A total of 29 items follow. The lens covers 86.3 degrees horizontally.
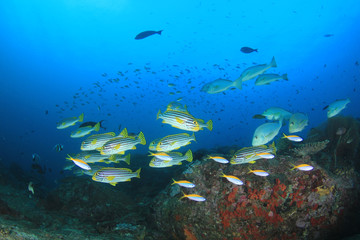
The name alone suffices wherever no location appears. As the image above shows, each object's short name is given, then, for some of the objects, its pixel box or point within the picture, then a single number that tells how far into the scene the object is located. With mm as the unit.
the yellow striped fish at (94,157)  5309
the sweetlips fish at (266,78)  6039
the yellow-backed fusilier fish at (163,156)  3951
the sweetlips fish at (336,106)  5648
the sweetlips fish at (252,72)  5715
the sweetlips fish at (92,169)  6303
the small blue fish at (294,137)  4062
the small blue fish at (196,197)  3860
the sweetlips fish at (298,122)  5082
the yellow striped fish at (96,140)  4527
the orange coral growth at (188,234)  4363
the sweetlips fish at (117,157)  5090
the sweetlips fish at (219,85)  6012
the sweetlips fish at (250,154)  3871
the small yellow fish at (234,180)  3760
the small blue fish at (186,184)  3964
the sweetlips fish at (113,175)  4035
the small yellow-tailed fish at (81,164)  3649
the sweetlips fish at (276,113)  5828
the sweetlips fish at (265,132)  4176
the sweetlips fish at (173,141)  4016
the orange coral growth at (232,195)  4125
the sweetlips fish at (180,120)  3748
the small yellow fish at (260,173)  3914
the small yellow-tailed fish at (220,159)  4113
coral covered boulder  3947
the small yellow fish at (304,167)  3779
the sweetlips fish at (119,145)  4035
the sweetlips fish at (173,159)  4480
